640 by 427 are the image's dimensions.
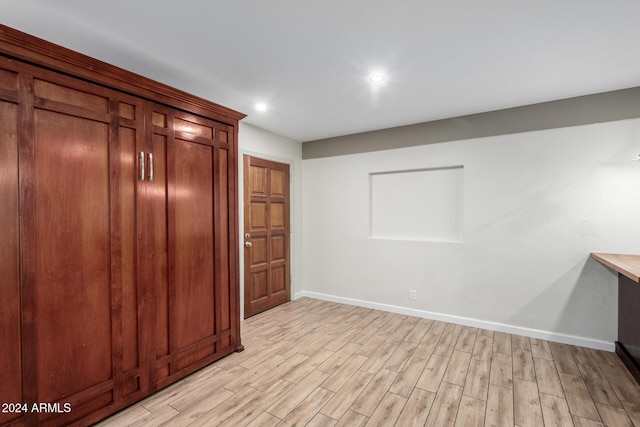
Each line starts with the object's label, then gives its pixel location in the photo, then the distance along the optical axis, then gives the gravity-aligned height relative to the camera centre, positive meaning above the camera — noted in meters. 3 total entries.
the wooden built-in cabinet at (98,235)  1.59 -0.15
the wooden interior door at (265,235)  3.89 -0.35
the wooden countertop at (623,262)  2.00 -0.43
